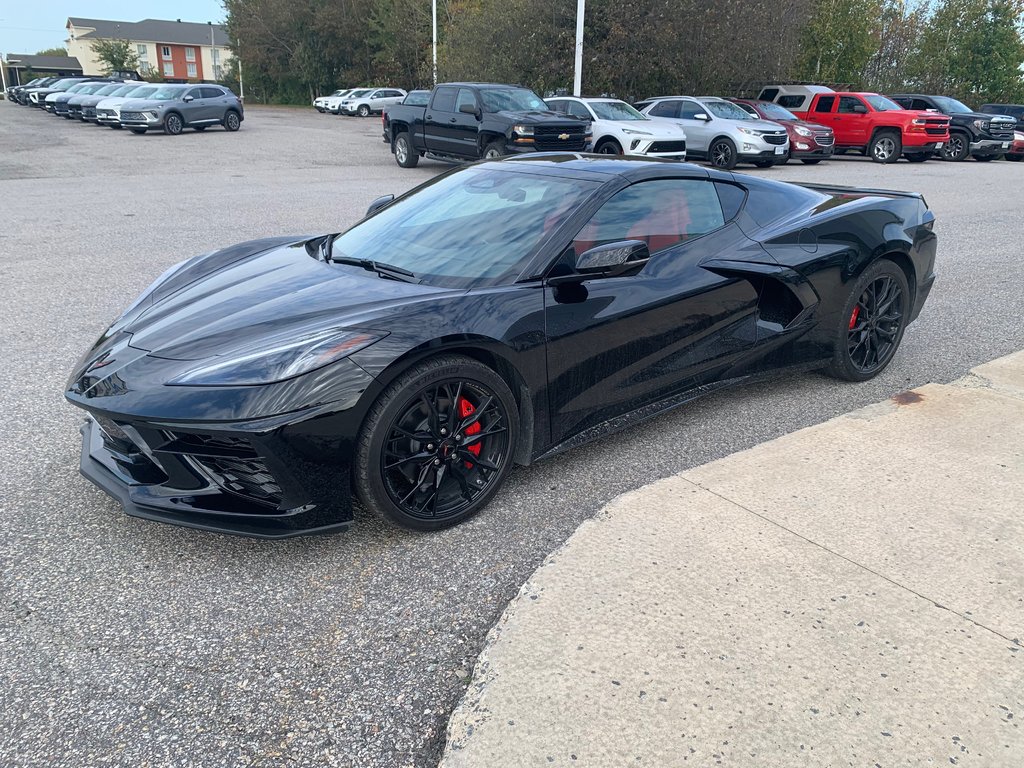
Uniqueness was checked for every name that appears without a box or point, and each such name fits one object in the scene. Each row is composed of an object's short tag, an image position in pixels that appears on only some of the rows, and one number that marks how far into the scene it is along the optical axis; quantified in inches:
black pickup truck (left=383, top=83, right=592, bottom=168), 589.3
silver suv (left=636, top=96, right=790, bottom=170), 730.2
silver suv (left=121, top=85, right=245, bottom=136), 1021.2
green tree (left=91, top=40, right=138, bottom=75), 3159.5
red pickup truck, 852.0
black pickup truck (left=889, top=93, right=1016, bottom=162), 916.6
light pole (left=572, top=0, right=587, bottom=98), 925.2
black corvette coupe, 111.0
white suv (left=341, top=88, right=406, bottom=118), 1759.4
